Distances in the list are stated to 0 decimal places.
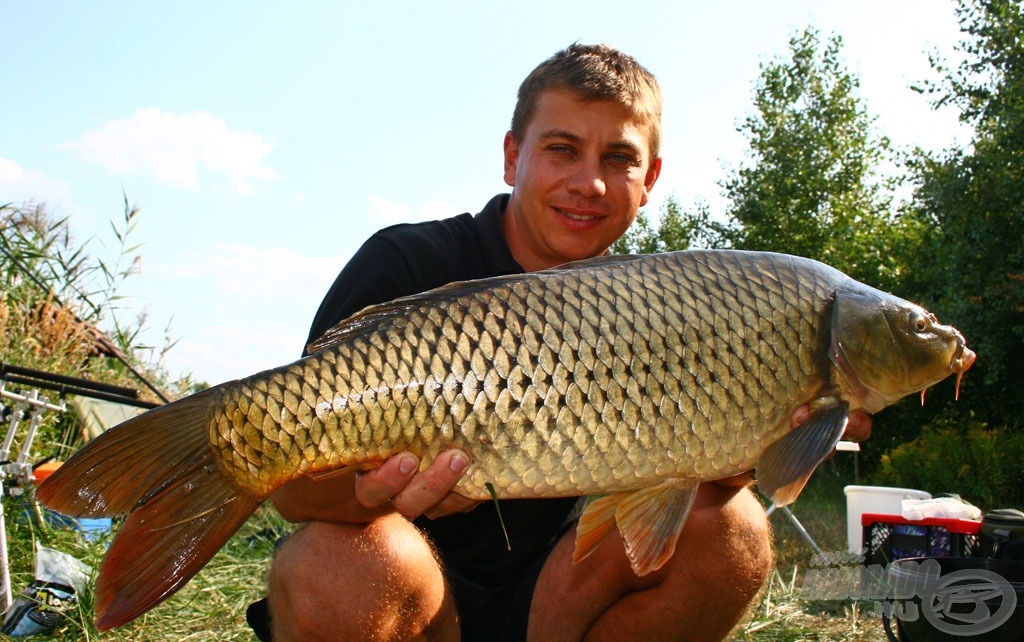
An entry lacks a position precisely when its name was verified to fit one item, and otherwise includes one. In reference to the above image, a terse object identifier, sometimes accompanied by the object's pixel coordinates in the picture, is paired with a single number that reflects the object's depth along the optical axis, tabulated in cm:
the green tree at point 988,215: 855
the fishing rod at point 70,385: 281
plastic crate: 312
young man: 185
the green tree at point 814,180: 1444
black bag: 254
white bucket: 392
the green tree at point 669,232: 1992
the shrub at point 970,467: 820
